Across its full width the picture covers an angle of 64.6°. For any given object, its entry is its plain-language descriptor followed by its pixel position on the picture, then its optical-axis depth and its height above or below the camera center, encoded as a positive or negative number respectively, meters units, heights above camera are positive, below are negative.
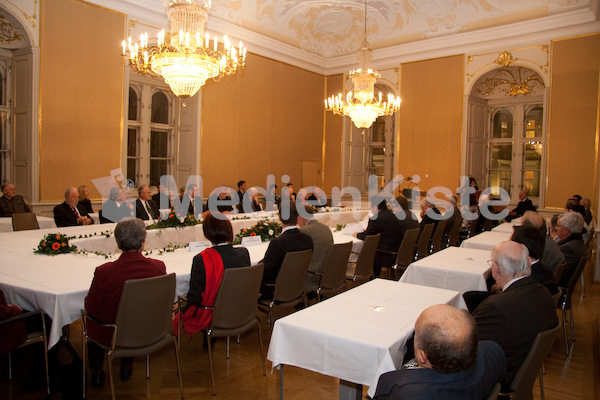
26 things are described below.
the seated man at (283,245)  4.38 -0.64
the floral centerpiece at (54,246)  4.47 -0.73
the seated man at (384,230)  6.32 -0.68
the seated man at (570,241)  4.61 -0.56
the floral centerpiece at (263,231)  5.67 -0.68
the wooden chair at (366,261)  5.36 -0.95
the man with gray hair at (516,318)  2.44 -0.71
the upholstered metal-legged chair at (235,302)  3.52 -0.97
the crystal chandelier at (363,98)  8.82 +1.53
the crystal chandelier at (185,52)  6.02 +1.58
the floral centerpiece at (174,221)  6.27 -0.66
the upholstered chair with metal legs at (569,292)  4.48 -1.02
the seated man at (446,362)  1.81 -0.70
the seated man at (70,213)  6.98 -0.65
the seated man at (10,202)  7.54 -0.55
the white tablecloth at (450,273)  4.40 -0.87
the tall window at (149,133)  10.70 +0.89
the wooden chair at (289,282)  4.20 -0.96
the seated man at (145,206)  7.68 -0.57
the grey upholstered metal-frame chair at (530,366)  2.31 -0.90
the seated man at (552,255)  4.38 -0.66
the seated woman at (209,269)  3.68 -0.74
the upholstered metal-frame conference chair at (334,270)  4.79 -0.95
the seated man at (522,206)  10.36 -0.49
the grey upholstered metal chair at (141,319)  3.05 -0.98
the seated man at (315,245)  4.84 -0.69
